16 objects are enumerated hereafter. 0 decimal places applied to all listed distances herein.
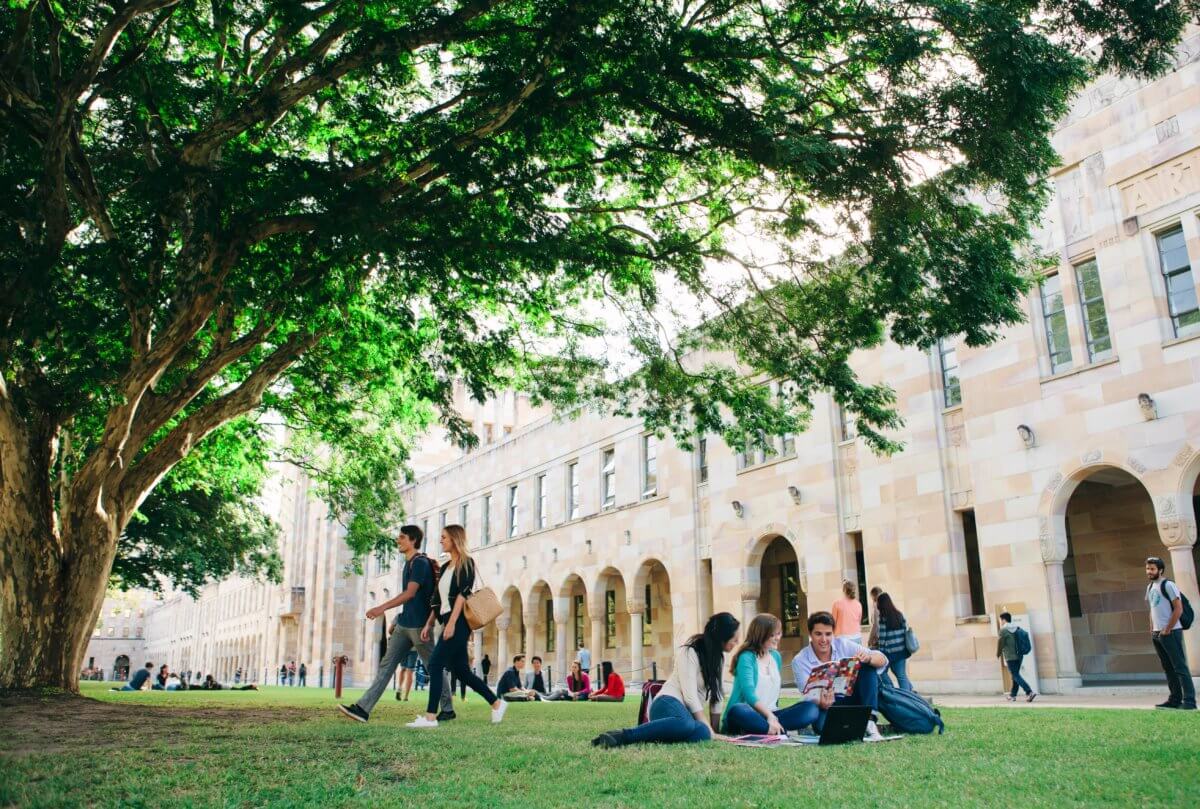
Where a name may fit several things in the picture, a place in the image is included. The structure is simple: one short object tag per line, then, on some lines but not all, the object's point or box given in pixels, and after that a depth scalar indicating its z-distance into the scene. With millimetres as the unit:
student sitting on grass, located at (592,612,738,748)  7246
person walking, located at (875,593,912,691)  11391
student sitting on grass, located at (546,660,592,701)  21031
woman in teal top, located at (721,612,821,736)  7578
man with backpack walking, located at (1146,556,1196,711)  11031
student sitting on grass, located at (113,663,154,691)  30397
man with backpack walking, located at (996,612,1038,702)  16266
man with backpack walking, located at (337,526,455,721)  9242
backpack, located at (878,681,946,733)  8305
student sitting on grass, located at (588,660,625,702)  19438
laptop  7388
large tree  9109
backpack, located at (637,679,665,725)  8253
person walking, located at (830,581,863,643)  12930
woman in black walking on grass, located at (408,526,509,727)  9023
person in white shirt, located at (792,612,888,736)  7867
